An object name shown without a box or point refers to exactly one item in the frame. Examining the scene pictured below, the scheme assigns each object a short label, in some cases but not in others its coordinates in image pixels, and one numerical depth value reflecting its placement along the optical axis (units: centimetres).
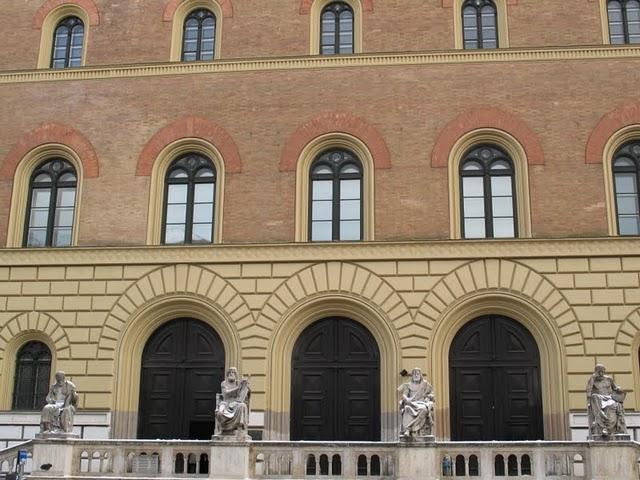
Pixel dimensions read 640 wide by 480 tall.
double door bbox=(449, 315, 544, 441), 2200
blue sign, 1866
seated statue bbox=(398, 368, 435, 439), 1762
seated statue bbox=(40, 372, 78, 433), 1859
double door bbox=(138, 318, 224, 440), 2288
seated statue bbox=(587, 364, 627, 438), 1731
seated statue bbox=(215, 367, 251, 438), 1797
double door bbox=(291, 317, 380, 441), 2242
